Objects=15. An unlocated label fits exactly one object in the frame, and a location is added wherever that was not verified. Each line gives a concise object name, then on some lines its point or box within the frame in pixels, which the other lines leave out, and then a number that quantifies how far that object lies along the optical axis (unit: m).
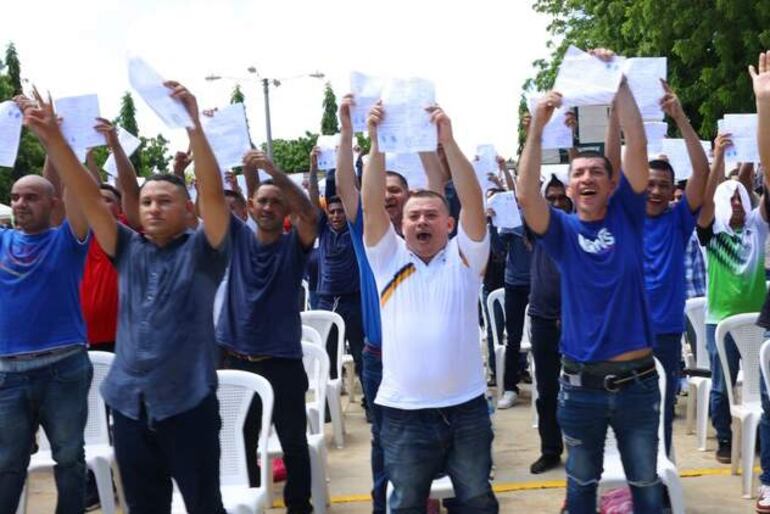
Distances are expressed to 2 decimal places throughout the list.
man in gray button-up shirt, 3.88
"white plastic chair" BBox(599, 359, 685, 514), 4.54
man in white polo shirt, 3.84
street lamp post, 30.70
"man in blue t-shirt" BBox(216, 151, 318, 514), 5.22
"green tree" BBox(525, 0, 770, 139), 18.27
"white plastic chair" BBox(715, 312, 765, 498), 5.62
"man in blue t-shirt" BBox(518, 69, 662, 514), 4.05
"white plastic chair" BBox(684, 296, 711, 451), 6.72
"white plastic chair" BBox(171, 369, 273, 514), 4.41
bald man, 4.63
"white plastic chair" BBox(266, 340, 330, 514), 5.46
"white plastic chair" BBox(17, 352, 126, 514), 5.13
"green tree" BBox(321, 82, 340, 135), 52.41
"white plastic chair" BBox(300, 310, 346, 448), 7.11
